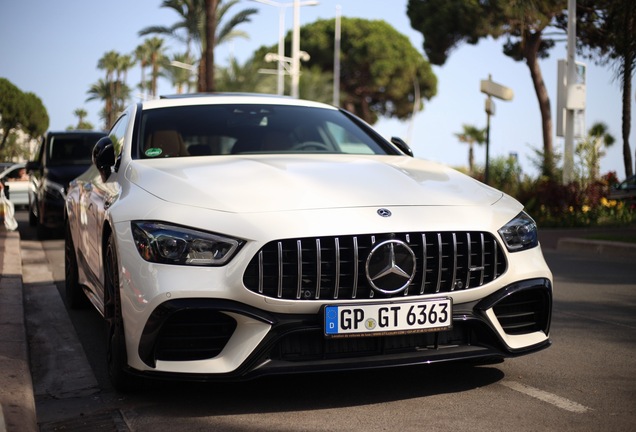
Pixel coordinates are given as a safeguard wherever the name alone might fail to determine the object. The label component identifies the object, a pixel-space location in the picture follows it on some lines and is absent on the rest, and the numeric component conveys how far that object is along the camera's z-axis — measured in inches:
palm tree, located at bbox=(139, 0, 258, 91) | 1445.6
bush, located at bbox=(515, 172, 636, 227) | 754.8
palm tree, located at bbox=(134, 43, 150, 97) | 3582.7
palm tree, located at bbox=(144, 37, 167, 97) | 3322.3
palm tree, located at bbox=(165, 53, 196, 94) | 2834.6
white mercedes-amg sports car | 169.6
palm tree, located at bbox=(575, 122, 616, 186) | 827.4
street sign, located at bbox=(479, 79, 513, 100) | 867.4
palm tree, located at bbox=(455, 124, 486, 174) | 2874.0
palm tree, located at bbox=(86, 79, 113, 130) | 3949.3
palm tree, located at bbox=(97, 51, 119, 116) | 3882.9
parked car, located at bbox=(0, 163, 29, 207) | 1095.6
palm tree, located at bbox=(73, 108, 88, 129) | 5178.2
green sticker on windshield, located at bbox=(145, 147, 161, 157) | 227.0
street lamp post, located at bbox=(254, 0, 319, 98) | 1659.3
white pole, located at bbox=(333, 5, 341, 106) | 2479.8
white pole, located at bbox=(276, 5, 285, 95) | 2178.9
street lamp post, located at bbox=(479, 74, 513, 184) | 864.9
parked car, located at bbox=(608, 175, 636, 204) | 894.2
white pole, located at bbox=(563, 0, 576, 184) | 836.0
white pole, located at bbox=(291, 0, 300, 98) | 1672.1
